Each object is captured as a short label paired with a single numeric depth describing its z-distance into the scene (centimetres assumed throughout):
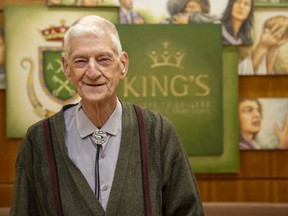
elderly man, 154
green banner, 289
